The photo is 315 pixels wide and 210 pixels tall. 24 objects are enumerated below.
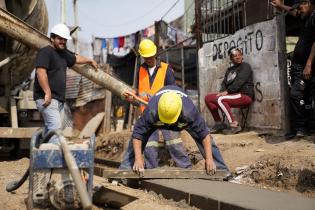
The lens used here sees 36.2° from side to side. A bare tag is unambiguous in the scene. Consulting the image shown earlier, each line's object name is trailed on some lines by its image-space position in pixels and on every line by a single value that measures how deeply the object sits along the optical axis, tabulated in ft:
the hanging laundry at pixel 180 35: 65.36
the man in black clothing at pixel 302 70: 23.99
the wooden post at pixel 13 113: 28.60
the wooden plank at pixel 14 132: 27.66
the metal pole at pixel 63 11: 81.15
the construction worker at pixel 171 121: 19.01
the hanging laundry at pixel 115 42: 75.00
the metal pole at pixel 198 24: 38.34
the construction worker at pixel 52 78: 19.80
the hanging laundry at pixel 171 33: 63.48
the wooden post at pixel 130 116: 44.93
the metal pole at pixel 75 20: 85.78
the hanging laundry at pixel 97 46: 78.12
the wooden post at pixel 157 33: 44.33
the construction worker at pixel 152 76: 23.27
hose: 15.22
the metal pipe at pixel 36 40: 25.20
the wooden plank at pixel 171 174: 20.27
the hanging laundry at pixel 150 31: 70.76
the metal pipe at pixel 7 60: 27.43
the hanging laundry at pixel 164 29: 60.20
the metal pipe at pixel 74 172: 11.61
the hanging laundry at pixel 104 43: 77.92
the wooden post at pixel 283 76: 27.14
